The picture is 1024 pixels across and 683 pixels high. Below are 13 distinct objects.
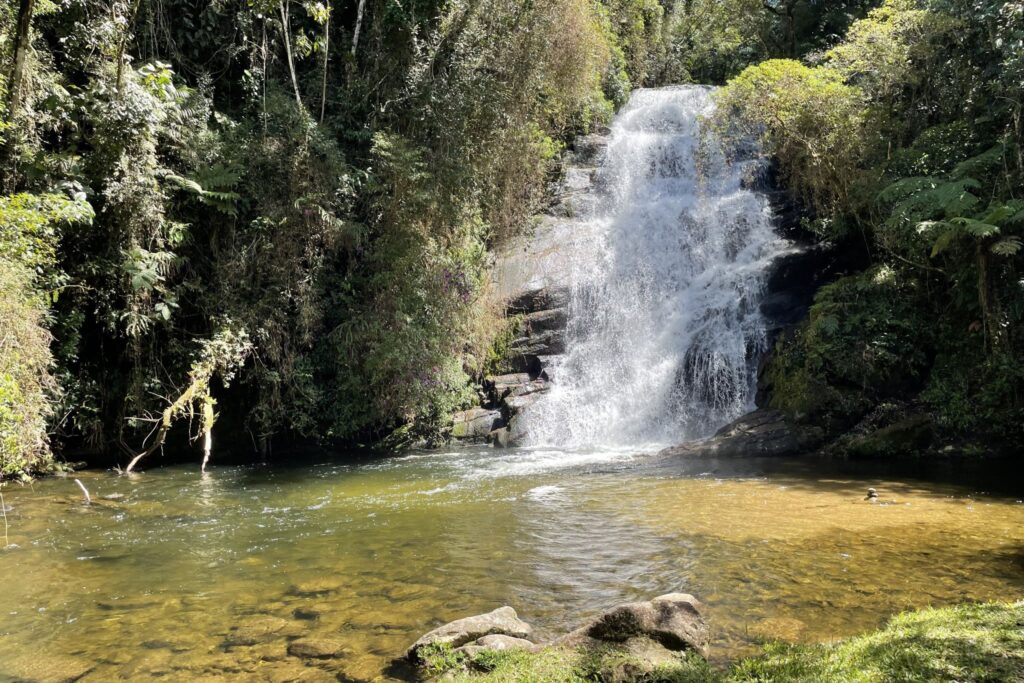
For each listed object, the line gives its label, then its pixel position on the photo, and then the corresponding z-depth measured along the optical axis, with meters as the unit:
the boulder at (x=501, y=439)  13.86
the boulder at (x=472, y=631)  4.04
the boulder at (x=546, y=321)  16.00
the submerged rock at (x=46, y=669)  4.08
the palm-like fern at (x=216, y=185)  12.38
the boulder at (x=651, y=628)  3.84
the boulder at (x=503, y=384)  15.05
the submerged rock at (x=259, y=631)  4.55
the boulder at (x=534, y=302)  16.33
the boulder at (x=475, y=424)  14.39
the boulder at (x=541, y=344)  15.69
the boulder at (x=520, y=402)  14.40
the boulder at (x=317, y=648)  4.29
